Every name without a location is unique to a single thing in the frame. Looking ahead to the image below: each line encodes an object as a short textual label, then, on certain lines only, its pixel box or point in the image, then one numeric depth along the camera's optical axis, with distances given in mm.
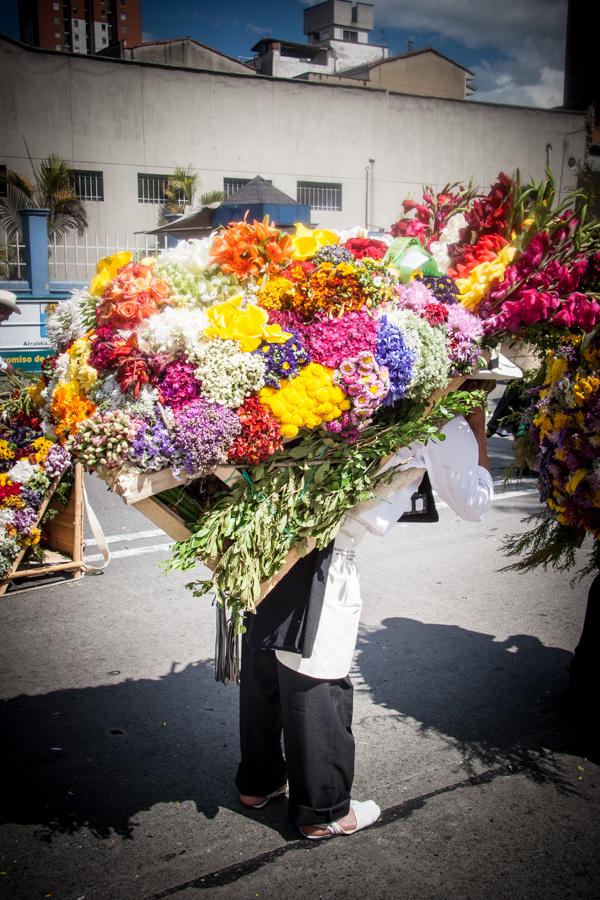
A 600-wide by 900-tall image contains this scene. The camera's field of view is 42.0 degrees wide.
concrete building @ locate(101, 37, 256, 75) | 26688
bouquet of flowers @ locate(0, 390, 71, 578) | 5016
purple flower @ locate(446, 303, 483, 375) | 2850
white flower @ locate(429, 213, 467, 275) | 3277
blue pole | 13617
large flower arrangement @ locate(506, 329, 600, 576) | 2896
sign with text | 11672
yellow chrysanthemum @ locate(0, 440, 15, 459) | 4316
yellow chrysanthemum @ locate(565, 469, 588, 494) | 2939
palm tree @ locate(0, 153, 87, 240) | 20609
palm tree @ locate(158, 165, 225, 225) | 22797
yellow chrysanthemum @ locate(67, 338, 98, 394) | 2609
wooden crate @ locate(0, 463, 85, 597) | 5406
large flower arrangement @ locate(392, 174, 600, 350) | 2908
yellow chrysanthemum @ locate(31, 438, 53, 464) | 5105
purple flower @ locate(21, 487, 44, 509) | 5258
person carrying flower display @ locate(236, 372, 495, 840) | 2797
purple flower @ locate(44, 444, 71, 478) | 4827
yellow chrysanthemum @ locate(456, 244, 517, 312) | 2994
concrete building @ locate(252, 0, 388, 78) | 33312
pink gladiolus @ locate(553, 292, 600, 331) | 2885
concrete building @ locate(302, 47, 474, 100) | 30047
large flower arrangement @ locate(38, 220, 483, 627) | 2520
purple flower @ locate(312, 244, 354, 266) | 2798
